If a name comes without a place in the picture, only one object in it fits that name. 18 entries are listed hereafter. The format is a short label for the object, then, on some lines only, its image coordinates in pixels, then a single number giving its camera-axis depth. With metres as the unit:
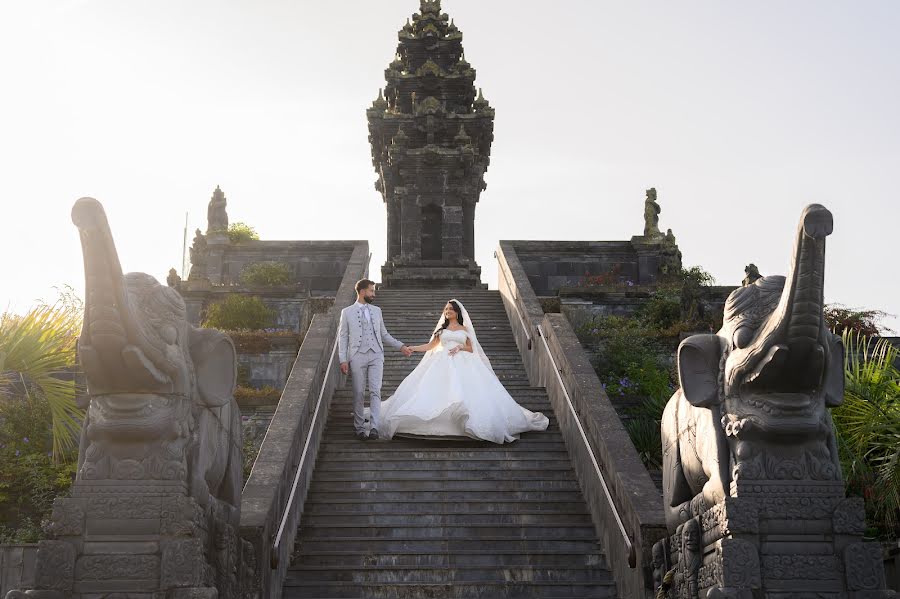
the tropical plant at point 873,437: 10.46
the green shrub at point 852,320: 17.17
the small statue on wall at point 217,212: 26.67
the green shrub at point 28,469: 11.73
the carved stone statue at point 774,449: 6.36
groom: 11.82
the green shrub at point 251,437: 13.49
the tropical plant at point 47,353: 11.30
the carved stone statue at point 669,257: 25.66
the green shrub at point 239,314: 18.92
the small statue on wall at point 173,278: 20.20
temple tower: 27.47
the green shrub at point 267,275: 22.19
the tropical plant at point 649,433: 13.40
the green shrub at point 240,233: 25.61
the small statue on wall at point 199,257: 24.81
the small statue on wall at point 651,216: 26.81
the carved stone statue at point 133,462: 6.42
